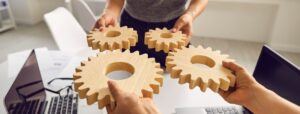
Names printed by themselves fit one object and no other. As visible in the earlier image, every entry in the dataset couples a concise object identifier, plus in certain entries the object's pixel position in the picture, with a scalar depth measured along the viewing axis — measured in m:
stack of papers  1.12
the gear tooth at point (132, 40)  0.81
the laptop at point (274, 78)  0.77
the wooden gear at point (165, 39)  0.79
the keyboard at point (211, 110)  0.92
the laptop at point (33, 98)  0.88
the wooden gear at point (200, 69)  0.64
